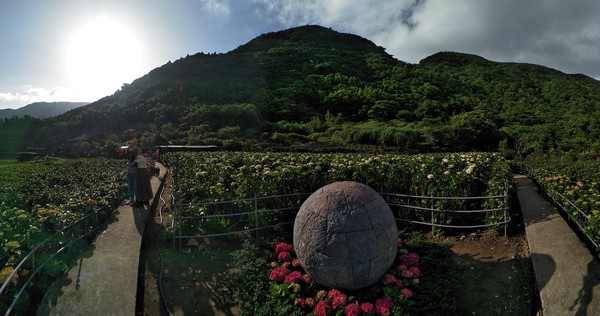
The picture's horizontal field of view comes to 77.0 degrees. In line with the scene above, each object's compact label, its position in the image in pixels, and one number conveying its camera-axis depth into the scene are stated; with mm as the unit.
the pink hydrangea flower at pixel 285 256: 6688
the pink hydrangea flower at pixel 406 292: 5523
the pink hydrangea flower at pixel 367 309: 5113
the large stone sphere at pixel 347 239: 5539
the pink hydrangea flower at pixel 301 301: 5468
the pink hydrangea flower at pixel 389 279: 5809
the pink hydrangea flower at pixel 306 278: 6016
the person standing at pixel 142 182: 9914
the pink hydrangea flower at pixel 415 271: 6116
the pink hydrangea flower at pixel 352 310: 5083
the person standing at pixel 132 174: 9812
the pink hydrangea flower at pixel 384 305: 5141
